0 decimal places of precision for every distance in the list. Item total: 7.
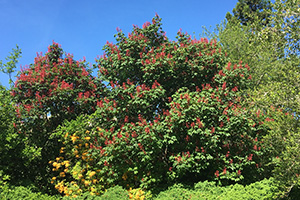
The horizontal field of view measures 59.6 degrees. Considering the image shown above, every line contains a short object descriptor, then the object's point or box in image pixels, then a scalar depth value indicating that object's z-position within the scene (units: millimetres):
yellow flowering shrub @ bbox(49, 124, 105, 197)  10789
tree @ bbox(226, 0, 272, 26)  32750
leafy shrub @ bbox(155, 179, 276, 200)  8040
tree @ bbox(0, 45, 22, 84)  13016
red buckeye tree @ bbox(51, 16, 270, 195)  9484
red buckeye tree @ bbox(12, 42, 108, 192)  12250
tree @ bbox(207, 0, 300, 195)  7375
